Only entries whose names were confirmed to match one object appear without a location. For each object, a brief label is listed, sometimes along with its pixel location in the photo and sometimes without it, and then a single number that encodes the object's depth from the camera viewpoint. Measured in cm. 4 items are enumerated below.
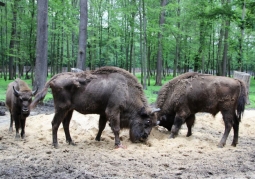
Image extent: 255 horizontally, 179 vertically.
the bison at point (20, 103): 778
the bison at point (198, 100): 765
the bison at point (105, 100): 701
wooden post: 1310
